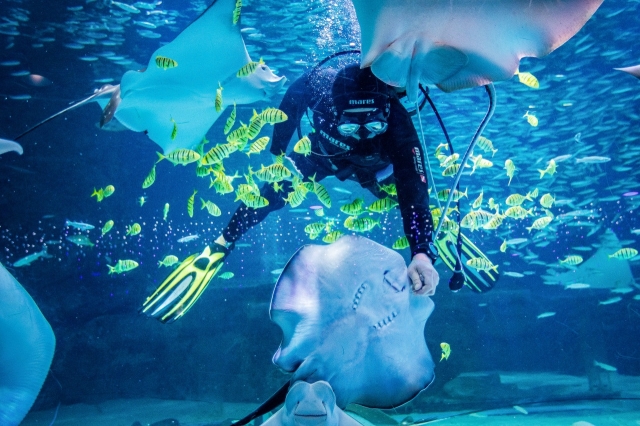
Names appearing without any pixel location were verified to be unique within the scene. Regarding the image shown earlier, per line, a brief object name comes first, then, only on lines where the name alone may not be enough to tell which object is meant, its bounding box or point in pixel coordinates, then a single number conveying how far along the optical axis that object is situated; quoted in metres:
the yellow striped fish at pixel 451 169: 4.05
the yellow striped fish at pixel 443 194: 3.28
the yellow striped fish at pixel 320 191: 3.69
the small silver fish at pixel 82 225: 6.07
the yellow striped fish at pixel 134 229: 5.15
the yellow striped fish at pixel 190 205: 4.43
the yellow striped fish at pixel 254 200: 3.86
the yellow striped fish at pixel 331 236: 4.25
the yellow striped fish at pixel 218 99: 3.84
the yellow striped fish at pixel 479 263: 4.87
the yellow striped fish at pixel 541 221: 6.10
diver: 2.45
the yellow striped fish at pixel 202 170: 4.28
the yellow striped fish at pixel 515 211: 5.11
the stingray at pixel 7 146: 1.95
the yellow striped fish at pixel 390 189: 3.54
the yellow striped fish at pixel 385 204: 3.47
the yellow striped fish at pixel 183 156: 4.23
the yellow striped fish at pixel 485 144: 4.96
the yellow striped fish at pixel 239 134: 3.75
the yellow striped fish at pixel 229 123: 3.65
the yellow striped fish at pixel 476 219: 4.61
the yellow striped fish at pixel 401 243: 3.83
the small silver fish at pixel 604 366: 8.04
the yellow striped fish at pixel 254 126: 3.72
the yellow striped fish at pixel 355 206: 3.98
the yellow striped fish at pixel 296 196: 3.86
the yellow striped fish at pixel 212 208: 4.94
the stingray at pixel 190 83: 3.42
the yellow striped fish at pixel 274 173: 3.51
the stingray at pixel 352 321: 1.98
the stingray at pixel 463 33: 1.41
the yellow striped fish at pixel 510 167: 5.77
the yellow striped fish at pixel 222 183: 4.30
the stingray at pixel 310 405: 1.84
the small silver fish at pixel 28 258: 6.45
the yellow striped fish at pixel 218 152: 3.84
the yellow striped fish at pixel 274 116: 3.40
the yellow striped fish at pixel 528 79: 4.49
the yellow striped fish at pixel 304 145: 3.42
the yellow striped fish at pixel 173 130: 3.96
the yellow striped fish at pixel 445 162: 5.00
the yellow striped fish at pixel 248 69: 3.71
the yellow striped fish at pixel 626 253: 6.50
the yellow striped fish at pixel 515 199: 5.35
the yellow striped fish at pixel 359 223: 4.26
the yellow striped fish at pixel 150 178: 4.47
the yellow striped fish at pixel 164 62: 3.29
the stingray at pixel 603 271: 13.54
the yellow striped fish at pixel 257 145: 4.12
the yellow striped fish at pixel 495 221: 4.85
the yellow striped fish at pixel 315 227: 4.88
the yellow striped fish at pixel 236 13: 3.43
